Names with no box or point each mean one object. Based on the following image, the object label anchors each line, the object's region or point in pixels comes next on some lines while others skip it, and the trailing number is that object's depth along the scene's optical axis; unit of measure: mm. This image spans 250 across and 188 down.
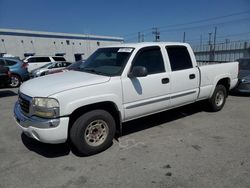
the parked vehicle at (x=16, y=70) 12539
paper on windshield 4234
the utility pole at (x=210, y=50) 24805
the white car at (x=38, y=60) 18414
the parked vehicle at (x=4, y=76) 9092
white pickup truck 3322
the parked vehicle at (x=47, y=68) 14258
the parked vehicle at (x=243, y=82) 8234
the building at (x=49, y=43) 34766
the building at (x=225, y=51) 22695
